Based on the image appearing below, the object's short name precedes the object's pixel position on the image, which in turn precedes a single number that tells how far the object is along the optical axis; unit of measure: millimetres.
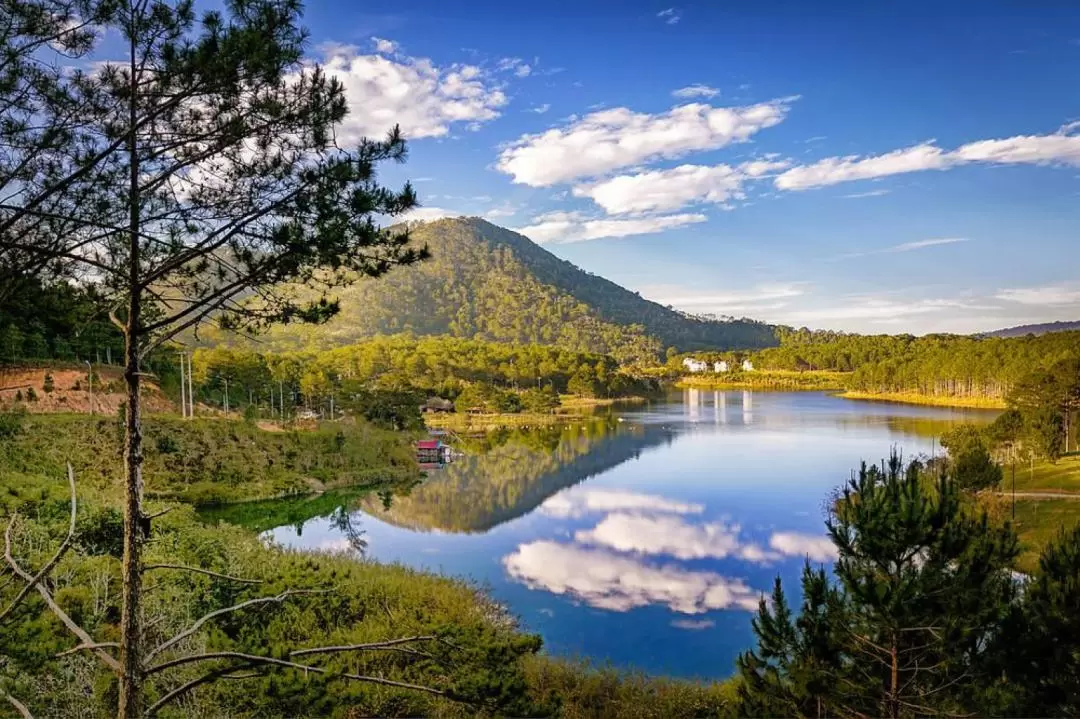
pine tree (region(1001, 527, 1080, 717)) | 6332
